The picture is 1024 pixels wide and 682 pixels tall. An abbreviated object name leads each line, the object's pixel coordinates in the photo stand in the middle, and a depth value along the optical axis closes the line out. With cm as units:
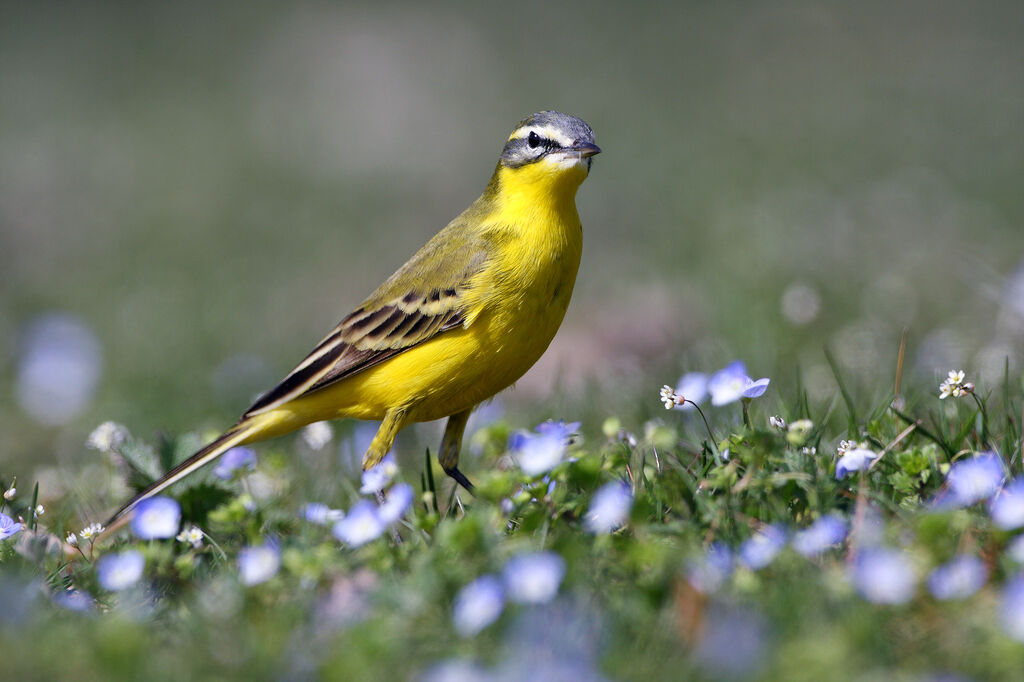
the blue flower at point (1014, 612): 505
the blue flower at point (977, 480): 669
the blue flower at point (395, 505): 688
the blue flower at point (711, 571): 580
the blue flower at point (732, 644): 514
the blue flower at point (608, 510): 646
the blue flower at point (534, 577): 561
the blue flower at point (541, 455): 698
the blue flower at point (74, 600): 656
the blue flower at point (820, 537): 638
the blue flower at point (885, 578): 546
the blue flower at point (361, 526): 686
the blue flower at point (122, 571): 676
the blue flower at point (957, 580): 556
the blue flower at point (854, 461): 727
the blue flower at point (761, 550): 616
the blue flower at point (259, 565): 636
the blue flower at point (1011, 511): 605
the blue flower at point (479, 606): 554
